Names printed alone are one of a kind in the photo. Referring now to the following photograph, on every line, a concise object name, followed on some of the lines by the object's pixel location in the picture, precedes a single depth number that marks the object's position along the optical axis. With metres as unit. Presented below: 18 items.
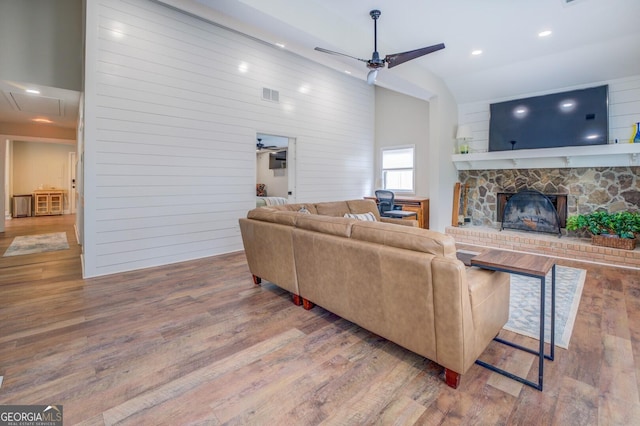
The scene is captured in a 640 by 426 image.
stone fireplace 4.73
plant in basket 4.33
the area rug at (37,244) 4.88
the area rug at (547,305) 2.41
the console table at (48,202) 9.09
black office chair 5.81
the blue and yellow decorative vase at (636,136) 4.38
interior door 9.81
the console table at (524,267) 1.68
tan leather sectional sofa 1.63
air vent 5.32
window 7.05
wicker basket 4.26
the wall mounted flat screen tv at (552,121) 4.68
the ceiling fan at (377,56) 3.49
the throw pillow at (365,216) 3.74
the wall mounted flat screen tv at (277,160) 7.89
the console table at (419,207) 6.07
